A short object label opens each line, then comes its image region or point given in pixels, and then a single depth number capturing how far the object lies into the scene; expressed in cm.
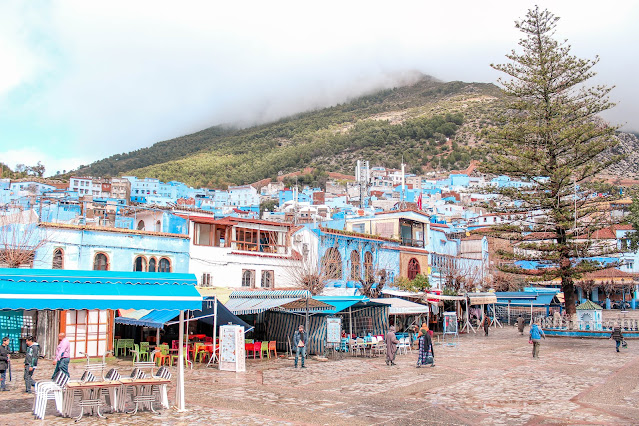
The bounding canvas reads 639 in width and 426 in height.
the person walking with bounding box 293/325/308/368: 1714
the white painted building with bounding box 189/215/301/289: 2559
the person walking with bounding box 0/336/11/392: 1227
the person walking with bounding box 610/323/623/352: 2066
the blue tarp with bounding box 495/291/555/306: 3734
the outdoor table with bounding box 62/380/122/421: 979
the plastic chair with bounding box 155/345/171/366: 1773
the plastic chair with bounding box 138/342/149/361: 1848
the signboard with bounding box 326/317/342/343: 2002
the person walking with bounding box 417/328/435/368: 1672
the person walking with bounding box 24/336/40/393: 1214
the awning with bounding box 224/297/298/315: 1916
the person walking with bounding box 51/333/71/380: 1123
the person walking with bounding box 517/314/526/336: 2916
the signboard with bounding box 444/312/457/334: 2842
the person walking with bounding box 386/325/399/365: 1750
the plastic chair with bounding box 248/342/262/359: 1950
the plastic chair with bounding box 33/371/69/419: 955
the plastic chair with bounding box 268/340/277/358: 2003
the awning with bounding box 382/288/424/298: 2622
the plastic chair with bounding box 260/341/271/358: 1972
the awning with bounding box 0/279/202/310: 929
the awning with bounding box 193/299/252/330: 1873
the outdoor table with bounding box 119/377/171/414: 1023
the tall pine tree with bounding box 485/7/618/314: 2702
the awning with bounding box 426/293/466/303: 2672
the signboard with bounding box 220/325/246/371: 1641
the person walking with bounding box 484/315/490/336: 2834
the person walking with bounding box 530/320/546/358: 1880
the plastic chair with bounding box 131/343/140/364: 1785
